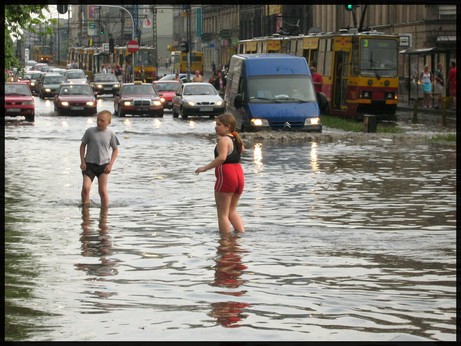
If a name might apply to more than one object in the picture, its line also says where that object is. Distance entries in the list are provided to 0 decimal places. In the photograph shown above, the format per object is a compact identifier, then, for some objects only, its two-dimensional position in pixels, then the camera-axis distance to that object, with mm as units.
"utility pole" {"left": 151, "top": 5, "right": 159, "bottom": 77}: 96312
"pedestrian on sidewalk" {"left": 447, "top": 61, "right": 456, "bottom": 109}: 47750
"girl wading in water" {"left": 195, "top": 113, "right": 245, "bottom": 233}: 15375
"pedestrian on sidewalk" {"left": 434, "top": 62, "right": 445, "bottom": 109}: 52644
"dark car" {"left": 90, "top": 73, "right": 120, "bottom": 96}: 82938
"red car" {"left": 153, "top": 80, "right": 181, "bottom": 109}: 61188
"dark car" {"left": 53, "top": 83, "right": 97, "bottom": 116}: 54719
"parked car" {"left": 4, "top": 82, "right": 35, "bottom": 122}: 48875
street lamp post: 91269
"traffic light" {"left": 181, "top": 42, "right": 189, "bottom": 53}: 78750
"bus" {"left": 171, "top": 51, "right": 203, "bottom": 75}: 105625
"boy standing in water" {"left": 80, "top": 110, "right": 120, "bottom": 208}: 18828
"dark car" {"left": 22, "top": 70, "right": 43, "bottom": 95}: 90375
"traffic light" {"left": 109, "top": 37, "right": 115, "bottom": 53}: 95200
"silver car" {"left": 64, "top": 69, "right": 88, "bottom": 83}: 86138
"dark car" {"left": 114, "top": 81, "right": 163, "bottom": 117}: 53906
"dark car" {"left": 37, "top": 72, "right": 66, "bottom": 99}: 76312
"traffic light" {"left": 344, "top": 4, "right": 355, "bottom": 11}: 47719
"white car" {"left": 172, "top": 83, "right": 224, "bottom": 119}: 50875
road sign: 89875
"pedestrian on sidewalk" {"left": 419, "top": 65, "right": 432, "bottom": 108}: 52750
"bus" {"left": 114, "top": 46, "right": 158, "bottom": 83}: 95250
